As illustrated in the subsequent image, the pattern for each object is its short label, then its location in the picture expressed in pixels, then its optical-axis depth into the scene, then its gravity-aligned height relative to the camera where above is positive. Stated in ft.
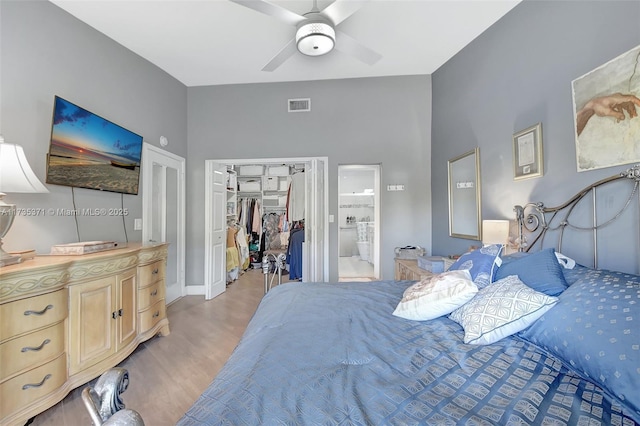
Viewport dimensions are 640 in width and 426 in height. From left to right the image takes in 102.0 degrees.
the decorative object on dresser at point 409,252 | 10.69 -1.50
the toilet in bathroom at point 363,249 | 20.72 -2.64
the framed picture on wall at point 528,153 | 6.15 +1.56
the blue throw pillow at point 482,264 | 4.68 -0.92
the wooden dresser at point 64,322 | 4.49 -2.19
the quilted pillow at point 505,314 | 3.43 -1.33
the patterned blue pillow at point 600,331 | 2.40 -1.27
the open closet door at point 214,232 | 12.14 -0.68
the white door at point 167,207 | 9.94 +0.46
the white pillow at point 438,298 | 4.09 -1.31
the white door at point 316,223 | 11.80 -0.27
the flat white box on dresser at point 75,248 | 6.00 -0.70
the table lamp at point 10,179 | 4.87 +0.78
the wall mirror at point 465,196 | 8.44 +0.72
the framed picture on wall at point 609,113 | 4.37 +1.86
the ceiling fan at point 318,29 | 5.60 +4.52
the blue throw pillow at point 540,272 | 3.88 -0.92
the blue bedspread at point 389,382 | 2.19 -1.69
